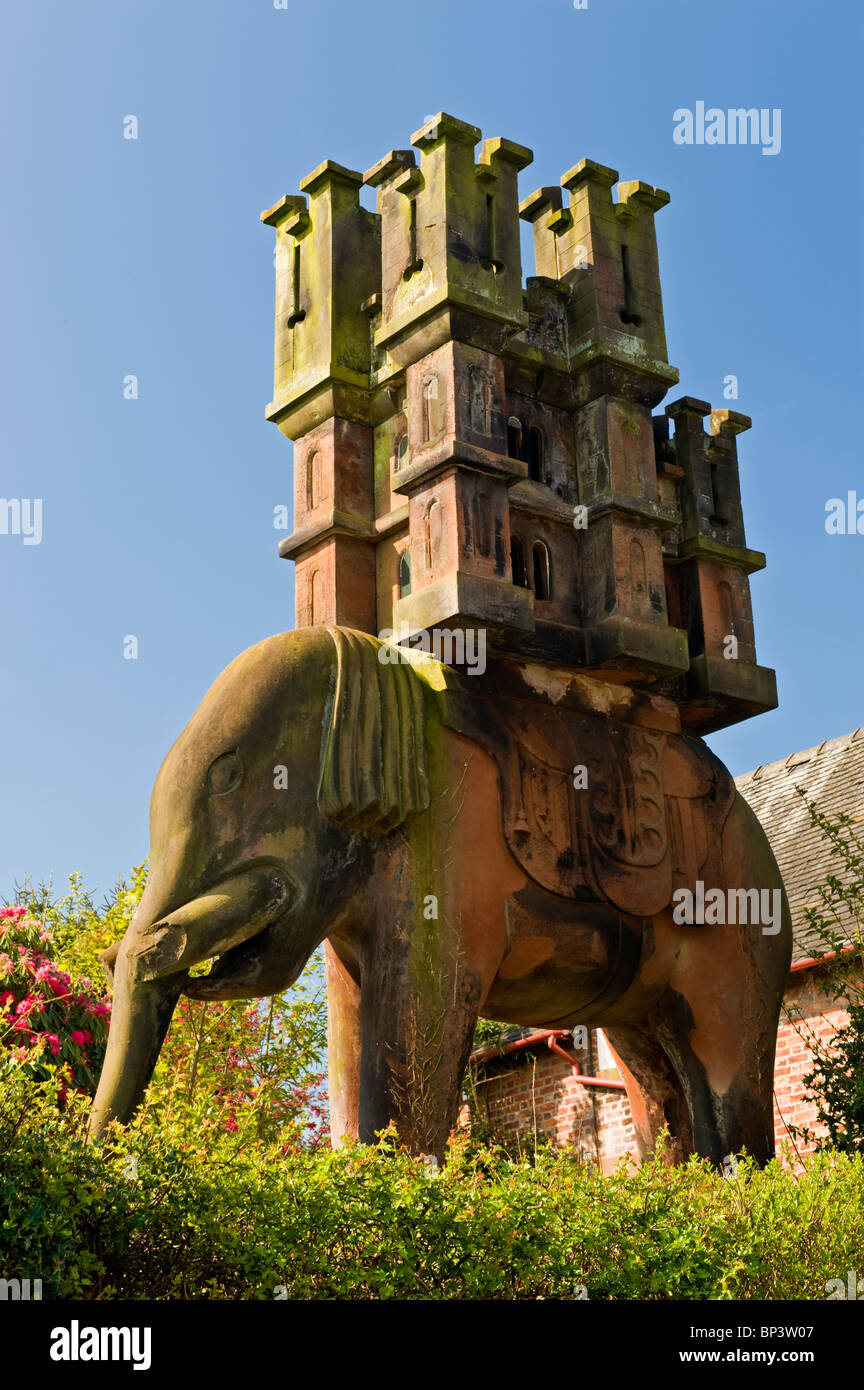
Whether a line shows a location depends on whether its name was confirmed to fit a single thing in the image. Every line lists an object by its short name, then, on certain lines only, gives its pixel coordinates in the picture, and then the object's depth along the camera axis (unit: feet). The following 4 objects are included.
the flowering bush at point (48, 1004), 39.19
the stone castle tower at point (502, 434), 30.14
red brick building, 47.70
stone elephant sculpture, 26.40
